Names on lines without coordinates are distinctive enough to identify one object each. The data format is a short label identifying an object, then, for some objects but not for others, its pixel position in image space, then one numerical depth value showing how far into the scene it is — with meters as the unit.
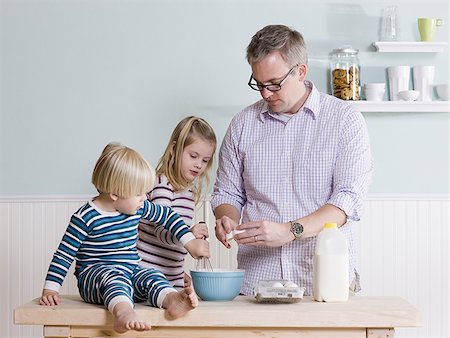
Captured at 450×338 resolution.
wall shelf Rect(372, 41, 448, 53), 3.89
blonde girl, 2.78
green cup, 3.90
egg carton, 2.15
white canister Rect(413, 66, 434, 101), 3.94
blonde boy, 2.21
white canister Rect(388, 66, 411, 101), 3.92
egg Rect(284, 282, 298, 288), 2.18
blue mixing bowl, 2.22
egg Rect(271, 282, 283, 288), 2.17
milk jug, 2.17
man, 2.55
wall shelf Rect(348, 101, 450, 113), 3.87
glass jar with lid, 3.87
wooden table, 2.06
